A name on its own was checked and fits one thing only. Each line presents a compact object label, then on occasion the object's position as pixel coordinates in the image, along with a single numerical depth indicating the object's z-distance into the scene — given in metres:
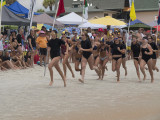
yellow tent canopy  30.88
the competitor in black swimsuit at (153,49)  14.67
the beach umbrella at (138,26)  32.48
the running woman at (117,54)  14.01
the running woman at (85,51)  13.35
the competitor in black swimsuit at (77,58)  13.82
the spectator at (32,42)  19.59
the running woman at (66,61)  13.32
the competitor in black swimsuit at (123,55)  14.18
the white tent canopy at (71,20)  34.22
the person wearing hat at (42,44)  19.98
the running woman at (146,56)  13.95
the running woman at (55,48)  12.15
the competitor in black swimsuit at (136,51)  14.78
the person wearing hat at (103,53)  14.72
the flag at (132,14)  27.42
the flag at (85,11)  32.88
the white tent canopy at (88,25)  32.66
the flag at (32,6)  20.77
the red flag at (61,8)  20.61
